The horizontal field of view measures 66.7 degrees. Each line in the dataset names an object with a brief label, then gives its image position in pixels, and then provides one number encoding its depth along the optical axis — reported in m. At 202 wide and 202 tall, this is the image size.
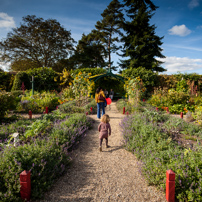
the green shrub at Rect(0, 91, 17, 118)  6.30
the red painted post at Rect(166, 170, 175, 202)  2.29
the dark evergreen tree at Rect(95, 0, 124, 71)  22.81
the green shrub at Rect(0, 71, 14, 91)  15.56
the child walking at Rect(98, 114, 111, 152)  4.40
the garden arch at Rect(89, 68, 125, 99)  13.84
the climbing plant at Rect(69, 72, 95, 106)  9.23
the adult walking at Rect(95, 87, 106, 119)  7.45
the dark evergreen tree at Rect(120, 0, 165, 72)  19.48
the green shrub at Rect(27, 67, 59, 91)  15.53
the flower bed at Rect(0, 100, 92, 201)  2.40
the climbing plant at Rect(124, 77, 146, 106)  9.35
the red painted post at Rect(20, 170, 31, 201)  2.27
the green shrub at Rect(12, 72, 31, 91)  14.45
